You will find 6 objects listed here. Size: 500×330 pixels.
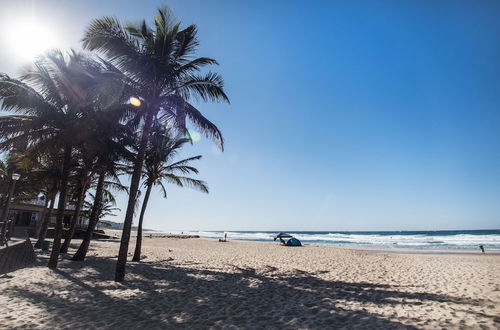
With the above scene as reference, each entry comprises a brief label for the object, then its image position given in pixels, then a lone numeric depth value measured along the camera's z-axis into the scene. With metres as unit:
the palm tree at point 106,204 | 20.65
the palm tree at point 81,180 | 10.76
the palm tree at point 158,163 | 12.67
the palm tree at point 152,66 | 7.98
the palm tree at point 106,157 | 10.42
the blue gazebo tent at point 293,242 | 30.62
